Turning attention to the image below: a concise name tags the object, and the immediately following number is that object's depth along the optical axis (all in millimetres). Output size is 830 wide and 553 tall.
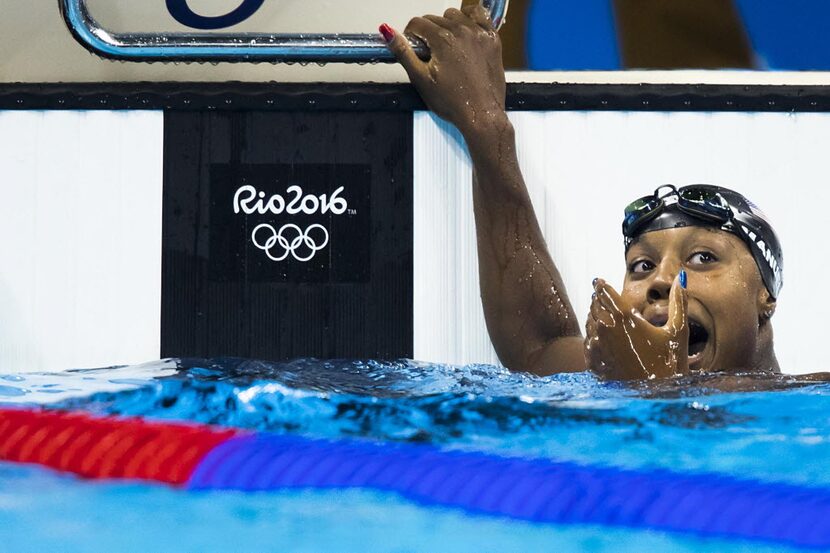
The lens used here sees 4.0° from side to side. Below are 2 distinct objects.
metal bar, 11981
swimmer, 11771
